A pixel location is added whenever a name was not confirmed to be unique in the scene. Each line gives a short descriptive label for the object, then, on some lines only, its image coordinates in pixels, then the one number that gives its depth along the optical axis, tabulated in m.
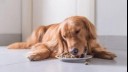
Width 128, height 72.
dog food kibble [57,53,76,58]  1.41
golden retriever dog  1.38
